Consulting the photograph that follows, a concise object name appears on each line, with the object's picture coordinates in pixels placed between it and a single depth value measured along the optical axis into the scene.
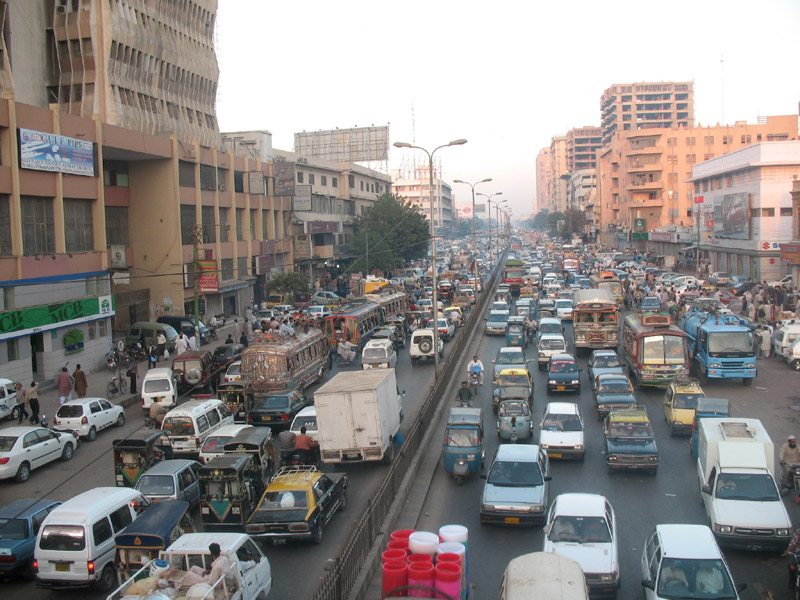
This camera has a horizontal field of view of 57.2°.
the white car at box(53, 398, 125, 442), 23.64
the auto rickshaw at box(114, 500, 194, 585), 12.52
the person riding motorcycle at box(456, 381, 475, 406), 25.95
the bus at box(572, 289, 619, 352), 34.06
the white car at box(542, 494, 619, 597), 12.16
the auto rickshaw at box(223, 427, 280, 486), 18.08
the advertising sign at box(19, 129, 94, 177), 30.84
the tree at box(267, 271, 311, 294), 53.35
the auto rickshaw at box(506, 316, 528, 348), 37.41
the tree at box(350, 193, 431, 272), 71.88
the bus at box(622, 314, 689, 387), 27.36
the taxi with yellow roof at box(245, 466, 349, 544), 14.46
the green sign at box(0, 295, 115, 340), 29.34
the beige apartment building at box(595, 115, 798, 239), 101.12
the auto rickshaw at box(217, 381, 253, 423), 24.69
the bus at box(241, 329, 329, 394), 26.23
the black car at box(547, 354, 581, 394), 27.50
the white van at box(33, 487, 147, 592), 12.93
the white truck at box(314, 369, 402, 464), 19.09
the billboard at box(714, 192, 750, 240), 62.06
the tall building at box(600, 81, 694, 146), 163.12
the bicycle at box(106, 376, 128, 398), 29.55
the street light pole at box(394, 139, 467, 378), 27.69
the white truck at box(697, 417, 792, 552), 13.66
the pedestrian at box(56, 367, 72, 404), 26.60
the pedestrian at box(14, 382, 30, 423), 25.52
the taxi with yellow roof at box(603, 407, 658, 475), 18.41
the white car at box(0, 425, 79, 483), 19.53
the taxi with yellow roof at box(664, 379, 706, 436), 21.80
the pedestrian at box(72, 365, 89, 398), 27.64
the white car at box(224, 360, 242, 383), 27.55
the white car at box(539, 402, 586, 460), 19.58
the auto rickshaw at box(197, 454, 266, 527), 15.29
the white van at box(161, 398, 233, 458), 20.69
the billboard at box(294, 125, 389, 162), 94.44
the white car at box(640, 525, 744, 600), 11.02
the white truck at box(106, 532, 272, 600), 10.47
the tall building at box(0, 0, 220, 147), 44.00
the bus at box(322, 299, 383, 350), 36.44
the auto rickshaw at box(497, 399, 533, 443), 21.25
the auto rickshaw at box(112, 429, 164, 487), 18.06
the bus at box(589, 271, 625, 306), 46.88
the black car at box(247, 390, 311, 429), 23.83
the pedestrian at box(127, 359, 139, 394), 29.95
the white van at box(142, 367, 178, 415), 25.66
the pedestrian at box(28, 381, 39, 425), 24.81
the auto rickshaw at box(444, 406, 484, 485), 18.88
